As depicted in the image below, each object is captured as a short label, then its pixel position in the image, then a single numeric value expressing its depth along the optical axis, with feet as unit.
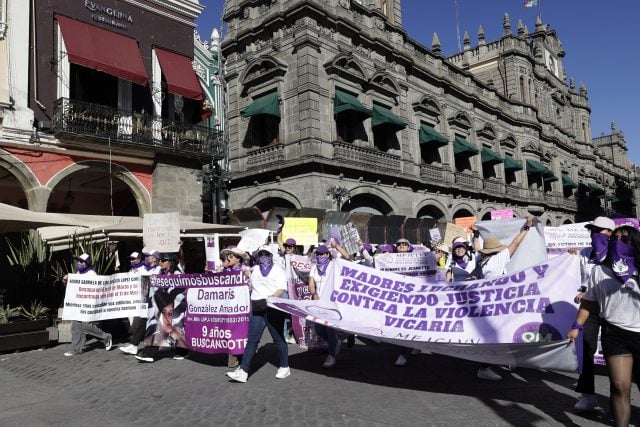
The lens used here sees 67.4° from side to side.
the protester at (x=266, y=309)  20.33
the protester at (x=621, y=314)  12.21
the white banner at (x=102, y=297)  26.94
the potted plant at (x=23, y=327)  27.35
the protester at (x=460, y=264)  22.18
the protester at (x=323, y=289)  22.33
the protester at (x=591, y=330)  14.08
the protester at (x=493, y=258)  20.32
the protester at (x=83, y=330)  27.09
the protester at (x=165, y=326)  23.94
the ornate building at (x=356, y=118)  61.26
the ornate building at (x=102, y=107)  40.81
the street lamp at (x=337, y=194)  58.67
